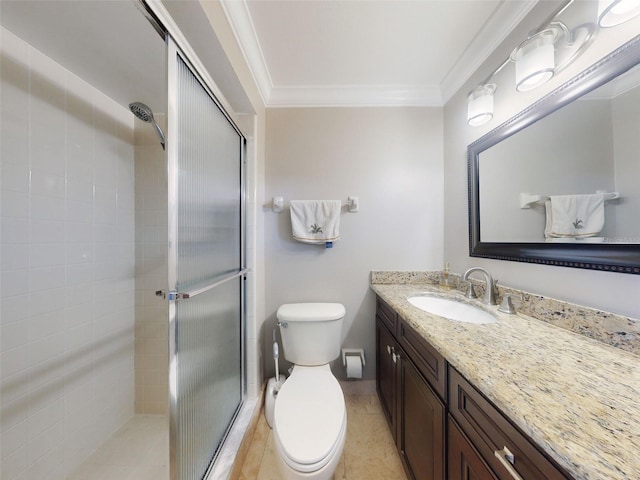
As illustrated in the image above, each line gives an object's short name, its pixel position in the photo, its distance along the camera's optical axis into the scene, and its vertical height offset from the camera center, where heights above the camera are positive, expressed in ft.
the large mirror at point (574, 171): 2.27 +0.91
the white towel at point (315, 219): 5.26 +0.51
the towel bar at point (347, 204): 5.33 +0.89
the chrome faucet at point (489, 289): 3.76 -0.87
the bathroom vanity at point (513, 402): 1.24 -1.13
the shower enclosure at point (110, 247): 2.78 -0.09
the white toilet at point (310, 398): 2.76 -2.60
